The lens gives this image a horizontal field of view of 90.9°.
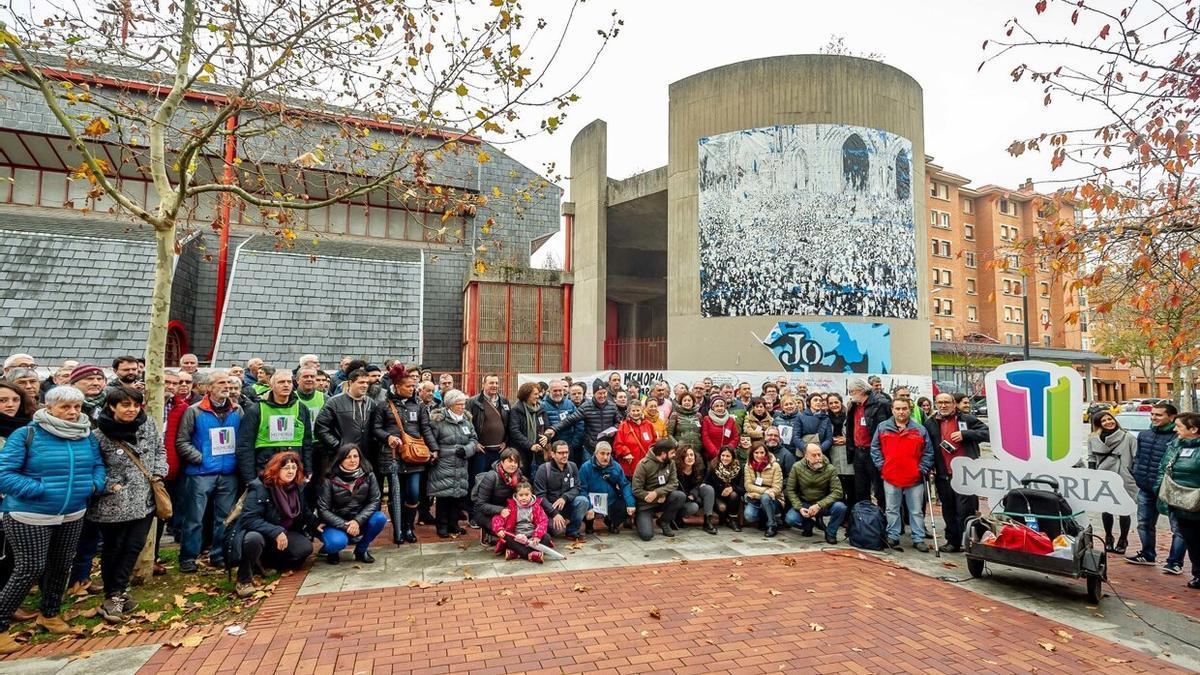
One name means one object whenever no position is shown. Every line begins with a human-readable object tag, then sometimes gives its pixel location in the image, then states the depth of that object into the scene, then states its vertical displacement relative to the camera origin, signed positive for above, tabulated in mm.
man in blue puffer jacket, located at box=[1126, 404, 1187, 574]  6742 -1236
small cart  5344 -1748
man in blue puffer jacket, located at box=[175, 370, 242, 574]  5973 -1069
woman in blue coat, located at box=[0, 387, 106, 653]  4270 -1007
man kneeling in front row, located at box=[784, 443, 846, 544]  7625 -1703
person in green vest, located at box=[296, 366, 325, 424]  6613 -334
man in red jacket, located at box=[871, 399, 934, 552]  7223 -1279
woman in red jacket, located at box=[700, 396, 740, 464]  8578 -1016
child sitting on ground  6441 -1877
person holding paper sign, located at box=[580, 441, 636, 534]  7754 -1650
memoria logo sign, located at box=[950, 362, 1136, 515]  5812 -833
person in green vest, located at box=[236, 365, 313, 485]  6086 -710
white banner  15641 -475
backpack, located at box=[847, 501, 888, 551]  7176 -2048
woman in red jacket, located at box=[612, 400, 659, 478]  8156 -1107
